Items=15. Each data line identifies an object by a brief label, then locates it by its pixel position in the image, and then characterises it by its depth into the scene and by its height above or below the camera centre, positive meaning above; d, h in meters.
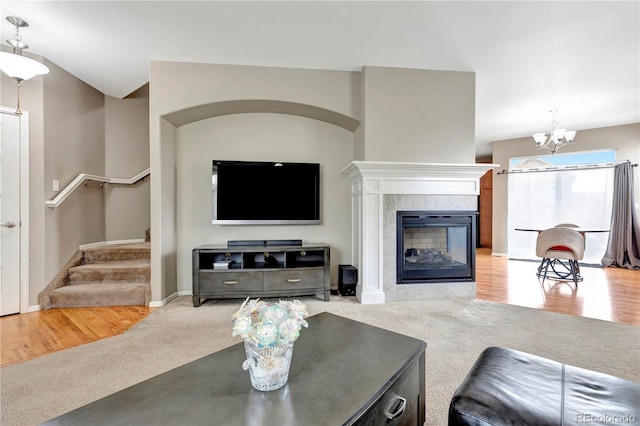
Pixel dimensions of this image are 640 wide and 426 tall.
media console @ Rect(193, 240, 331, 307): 3.21 -0.67
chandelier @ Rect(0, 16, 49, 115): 2.43 +1.24
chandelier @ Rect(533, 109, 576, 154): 4.80 +1.25
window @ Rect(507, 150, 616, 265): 5.74 +0.27
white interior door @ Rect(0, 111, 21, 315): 2.95 -0.03
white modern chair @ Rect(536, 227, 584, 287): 4.26 -0.56
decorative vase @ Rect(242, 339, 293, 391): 0.99 -0.52
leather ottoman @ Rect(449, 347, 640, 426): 0.94 -0.65
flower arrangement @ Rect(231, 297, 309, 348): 0.98 -0.38
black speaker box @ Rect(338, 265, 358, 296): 3.58 -0.85
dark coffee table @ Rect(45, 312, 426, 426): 0.88 -0.61
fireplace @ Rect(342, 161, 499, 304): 3.40 +0.08
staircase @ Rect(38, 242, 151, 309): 3.20 -0.81
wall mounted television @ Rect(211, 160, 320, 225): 3.54 +0.22
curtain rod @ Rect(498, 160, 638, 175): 5.61 +0.87
